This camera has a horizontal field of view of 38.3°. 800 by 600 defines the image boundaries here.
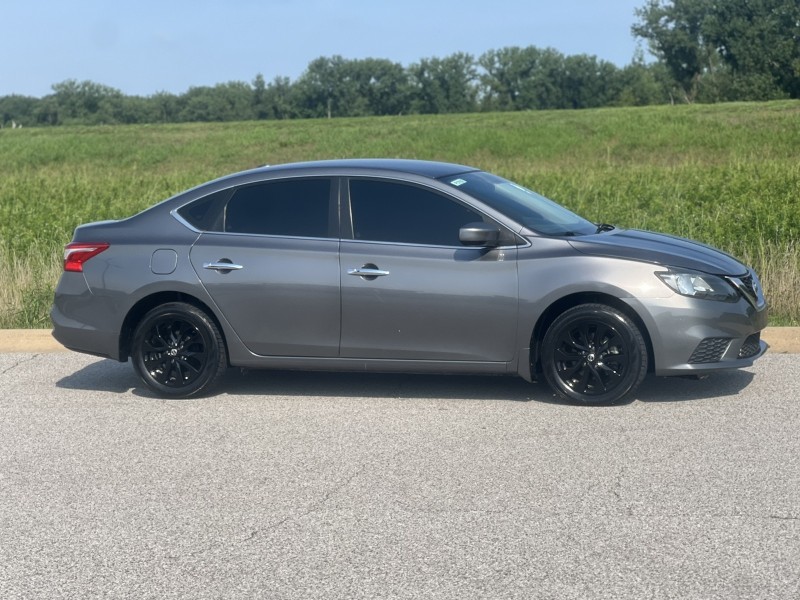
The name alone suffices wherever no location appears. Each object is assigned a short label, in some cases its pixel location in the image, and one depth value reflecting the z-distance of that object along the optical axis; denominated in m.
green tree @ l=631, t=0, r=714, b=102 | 105.31
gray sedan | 7.31
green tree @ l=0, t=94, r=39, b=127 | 134.38
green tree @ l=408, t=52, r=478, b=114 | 126.31
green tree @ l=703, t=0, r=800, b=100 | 82.56
